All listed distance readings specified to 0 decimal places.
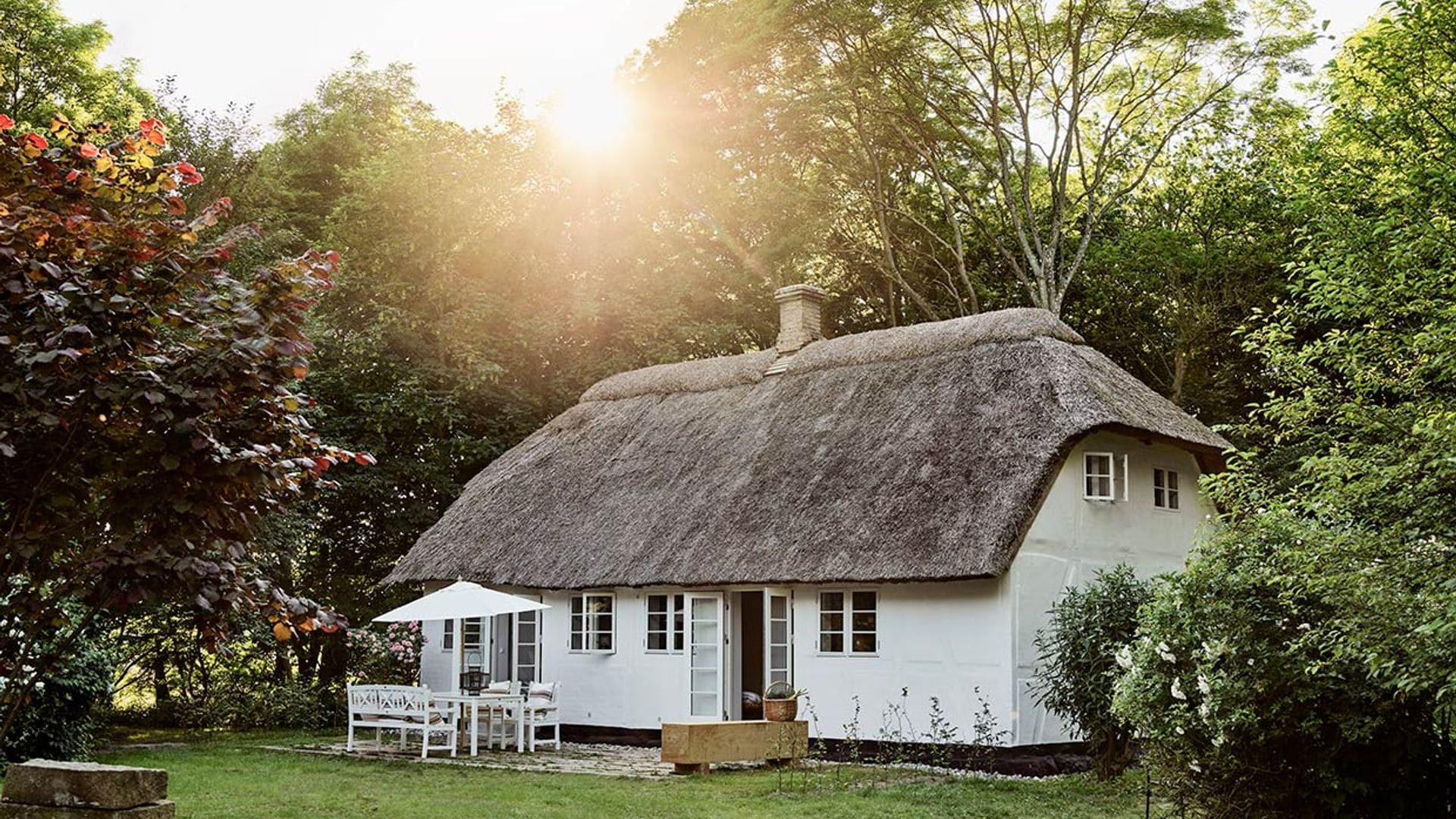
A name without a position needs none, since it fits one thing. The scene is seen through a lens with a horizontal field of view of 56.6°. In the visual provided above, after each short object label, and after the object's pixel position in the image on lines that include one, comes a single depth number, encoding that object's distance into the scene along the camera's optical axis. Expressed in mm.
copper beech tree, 5270
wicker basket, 14297
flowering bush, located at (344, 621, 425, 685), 21281
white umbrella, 15500
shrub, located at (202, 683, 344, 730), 19984
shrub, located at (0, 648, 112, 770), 12844
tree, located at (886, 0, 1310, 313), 22531
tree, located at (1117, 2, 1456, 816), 7465
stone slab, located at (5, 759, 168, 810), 6211
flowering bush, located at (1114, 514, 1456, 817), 7867
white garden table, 14789
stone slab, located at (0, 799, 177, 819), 6164
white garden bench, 14531
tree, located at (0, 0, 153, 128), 23859
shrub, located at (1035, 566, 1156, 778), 12203
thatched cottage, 14484
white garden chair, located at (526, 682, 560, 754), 15852
